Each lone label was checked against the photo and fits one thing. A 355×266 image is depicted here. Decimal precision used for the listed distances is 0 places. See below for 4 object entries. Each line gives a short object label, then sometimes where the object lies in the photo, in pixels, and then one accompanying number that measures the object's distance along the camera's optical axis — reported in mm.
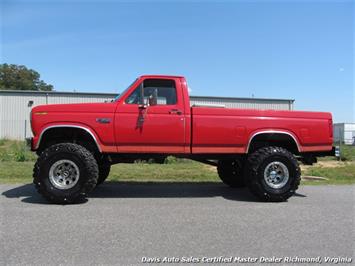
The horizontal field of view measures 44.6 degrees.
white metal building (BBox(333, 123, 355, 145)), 57184
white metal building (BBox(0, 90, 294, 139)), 38656
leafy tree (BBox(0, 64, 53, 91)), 92000
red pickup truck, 7969
